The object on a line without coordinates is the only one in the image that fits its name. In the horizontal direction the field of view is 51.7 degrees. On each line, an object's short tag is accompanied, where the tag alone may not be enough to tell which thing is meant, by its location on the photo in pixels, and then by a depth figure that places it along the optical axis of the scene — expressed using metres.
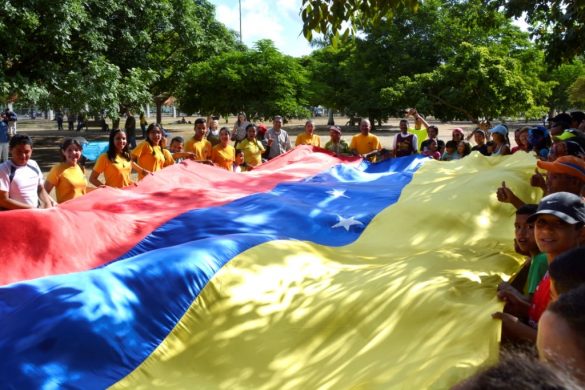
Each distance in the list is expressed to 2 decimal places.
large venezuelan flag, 3.10
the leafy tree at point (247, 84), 19.44
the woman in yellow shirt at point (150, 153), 7.39
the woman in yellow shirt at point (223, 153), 8.56
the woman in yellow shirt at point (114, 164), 6.42
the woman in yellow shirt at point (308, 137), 10.36
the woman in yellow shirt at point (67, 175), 5.77
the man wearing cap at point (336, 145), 10.12
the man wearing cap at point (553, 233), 2.79
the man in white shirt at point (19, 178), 5.01
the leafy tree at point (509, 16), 5.74
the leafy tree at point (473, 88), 21.39
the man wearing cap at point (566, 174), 3.96
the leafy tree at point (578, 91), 31.64
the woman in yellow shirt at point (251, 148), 9.39
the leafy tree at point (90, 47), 12.12
